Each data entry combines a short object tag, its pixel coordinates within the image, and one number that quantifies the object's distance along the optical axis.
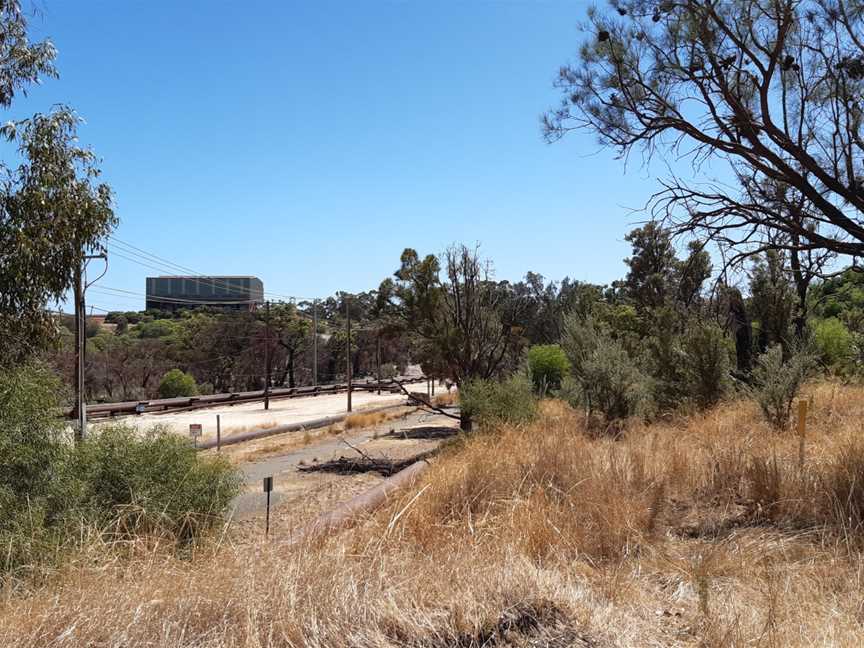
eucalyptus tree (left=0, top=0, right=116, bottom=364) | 7.79
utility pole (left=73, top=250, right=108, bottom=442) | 19.00
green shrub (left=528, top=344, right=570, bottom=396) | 31.39
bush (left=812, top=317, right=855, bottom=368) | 20.18
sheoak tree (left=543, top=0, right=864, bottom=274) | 8.08
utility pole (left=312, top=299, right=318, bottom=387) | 65.60
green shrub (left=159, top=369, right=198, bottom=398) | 52.53
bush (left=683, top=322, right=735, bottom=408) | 16.27
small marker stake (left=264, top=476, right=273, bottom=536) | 6.63
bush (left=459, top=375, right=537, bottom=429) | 15.46
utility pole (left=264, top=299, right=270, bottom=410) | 46.00
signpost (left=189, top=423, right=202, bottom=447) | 12.24
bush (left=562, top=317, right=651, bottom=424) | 15.96
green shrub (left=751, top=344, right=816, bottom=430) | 12.16
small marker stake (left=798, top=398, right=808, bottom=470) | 7.84
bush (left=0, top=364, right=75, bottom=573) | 5.43
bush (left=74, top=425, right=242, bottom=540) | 6.64
